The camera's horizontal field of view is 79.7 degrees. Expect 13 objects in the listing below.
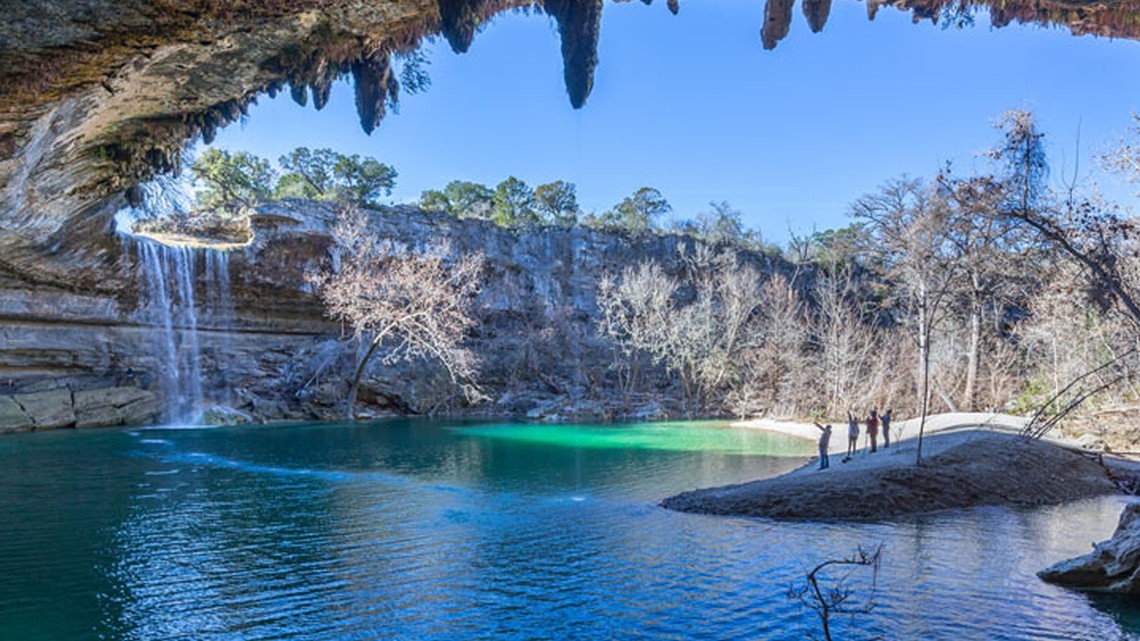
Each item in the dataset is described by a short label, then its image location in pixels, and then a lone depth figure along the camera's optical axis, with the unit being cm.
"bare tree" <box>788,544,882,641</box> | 774
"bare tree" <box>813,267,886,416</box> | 3144
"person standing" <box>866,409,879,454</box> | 1922
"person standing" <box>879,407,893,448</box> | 2020
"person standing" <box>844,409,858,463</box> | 1941
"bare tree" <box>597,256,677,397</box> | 4131
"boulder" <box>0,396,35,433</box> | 2608
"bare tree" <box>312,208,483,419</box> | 3186
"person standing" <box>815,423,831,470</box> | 1697
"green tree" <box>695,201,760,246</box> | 5829
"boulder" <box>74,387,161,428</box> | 2852
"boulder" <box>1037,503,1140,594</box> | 831
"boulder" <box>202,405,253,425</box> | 3072
